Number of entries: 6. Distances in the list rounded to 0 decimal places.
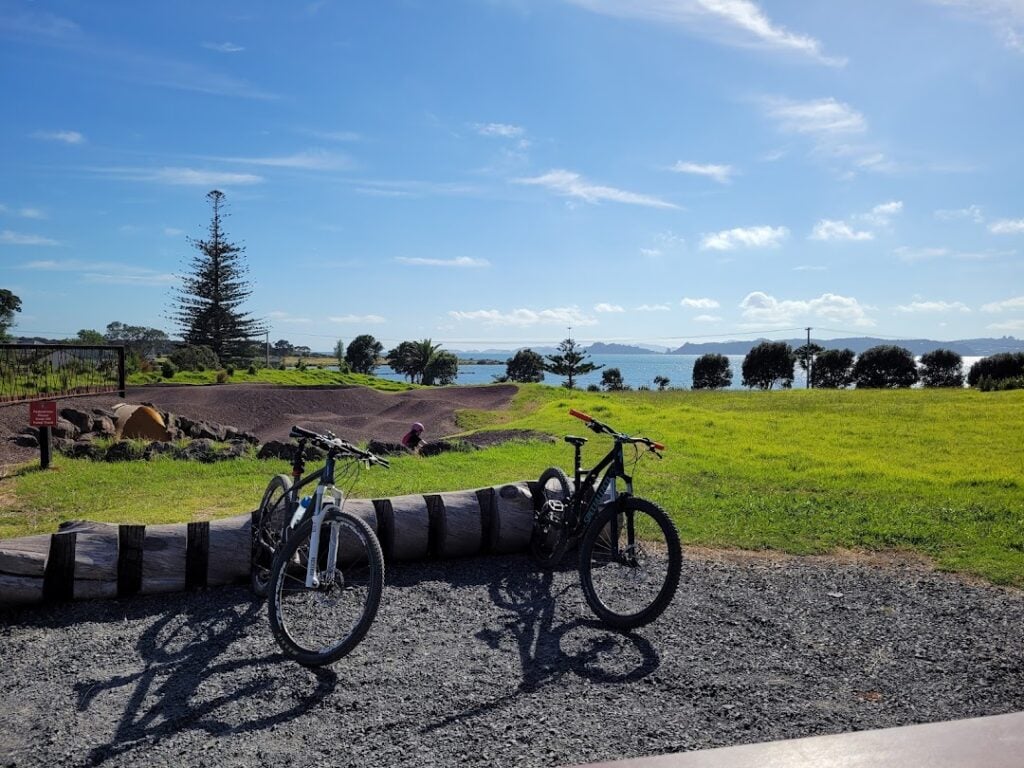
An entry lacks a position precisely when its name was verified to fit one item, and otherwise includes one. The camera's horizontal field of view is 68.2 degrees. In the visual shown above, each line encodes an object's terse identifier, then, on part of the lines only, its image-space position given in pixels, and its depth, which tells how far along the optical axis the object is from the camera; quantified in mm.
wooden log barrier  4664
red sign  10133
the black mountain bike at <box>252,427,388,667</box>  3859
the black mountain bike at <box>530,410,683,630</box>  4398
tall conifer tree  48250
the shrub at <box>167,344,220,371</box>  31594
